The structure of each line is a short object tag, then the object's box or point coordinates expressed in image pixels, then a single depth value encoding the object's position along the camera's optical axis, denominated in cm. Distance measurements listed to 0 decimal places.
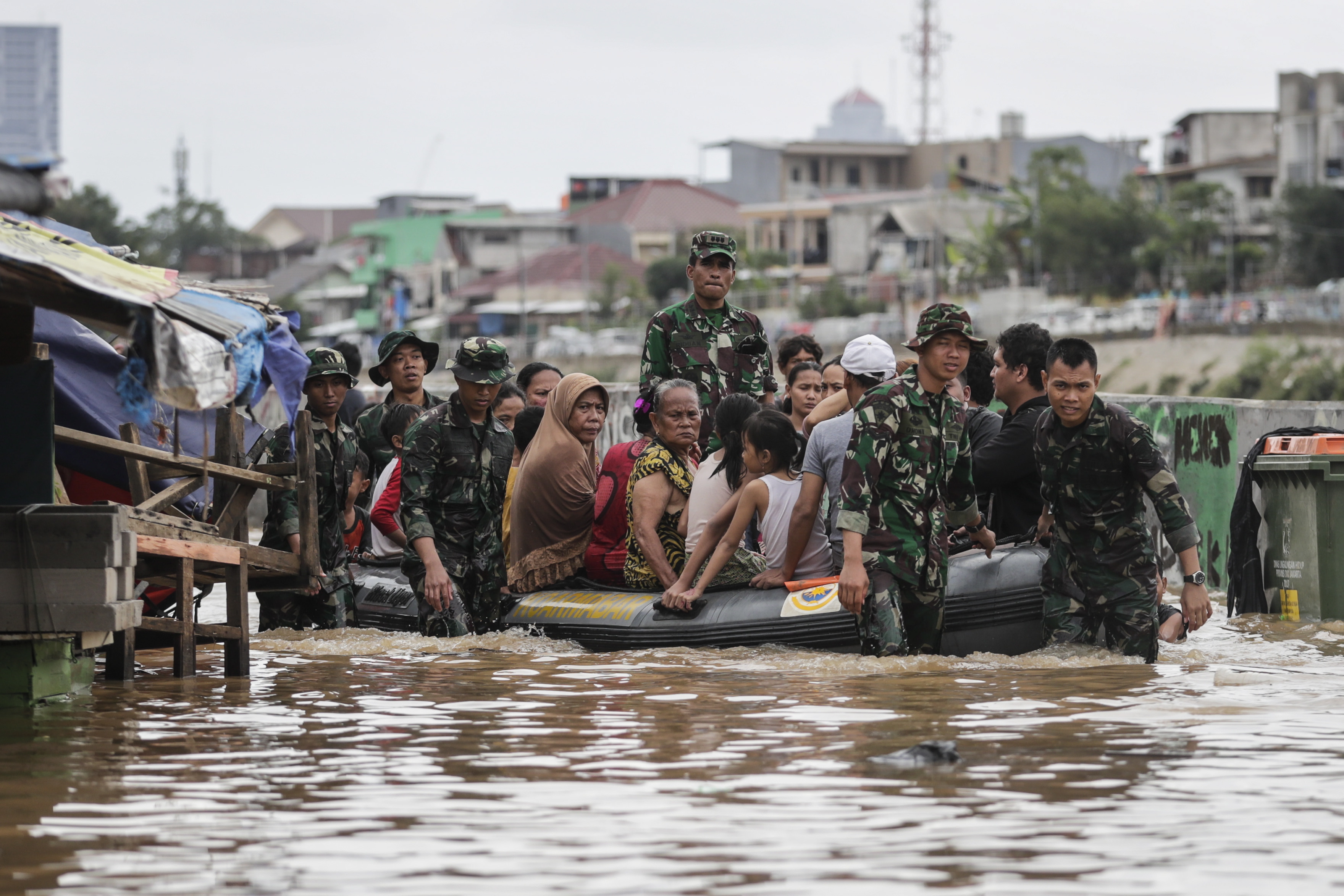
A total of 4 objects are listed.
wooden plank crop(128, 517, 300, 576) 1623
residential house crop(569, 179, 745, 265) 18087
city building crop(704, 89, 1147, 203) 19212
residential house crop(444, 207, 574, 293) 18637
